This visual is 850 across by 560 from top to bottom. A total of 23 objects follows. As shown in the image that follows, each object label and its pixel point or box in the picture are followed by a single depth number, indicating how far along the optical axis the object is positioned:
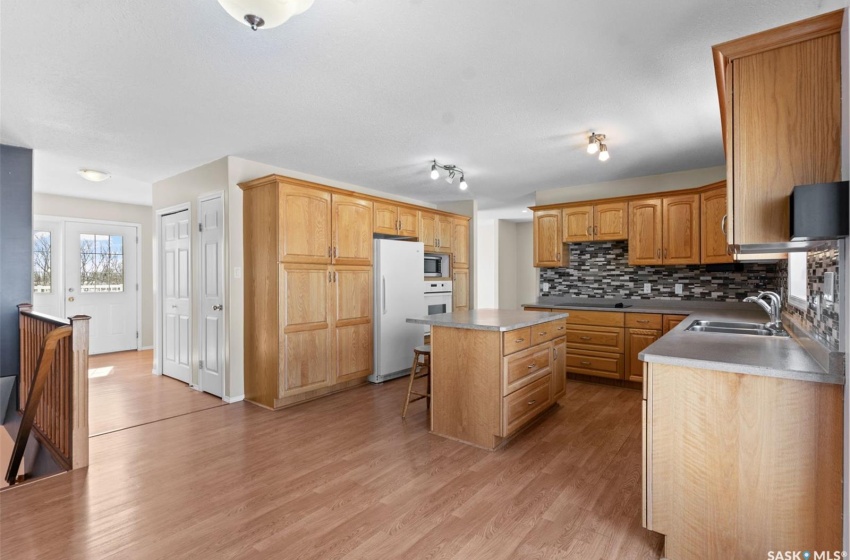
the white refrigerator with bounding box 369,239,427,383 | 4.66
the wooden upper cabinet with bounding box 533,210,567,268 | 5.20
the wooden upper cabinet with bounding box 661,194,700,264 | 4.28
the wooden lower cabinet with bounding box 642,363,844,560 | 1.46
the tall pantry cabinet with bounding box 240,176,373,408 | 3.79
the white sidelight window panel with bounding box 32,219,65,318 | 5.73
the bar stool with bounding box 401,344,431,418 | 3.47
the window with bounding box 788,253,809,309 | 2.44
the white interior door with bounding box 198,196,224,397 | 4.08
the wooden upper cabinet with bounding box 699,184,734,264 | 4.07
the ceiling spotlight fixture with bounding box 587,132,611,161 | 3.32
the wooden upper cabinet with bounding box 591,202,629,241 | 4.73
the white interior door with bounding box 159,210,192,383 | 4.61
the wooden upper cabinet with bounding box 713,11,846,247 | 1.46
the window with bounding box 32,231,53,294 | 5.70
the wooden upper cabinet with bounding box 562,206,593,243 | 4.95
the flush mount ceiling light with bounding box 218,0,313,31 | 1.52
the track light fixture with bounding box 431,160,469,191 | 4.38
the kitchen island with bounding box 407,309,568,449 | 2.82
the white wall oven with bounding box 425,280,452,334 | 5.27
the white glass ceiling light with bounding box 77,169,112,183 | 4.40
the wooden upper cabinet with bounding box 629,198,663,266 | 4.50
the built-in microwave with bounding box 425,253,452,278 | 5.47
